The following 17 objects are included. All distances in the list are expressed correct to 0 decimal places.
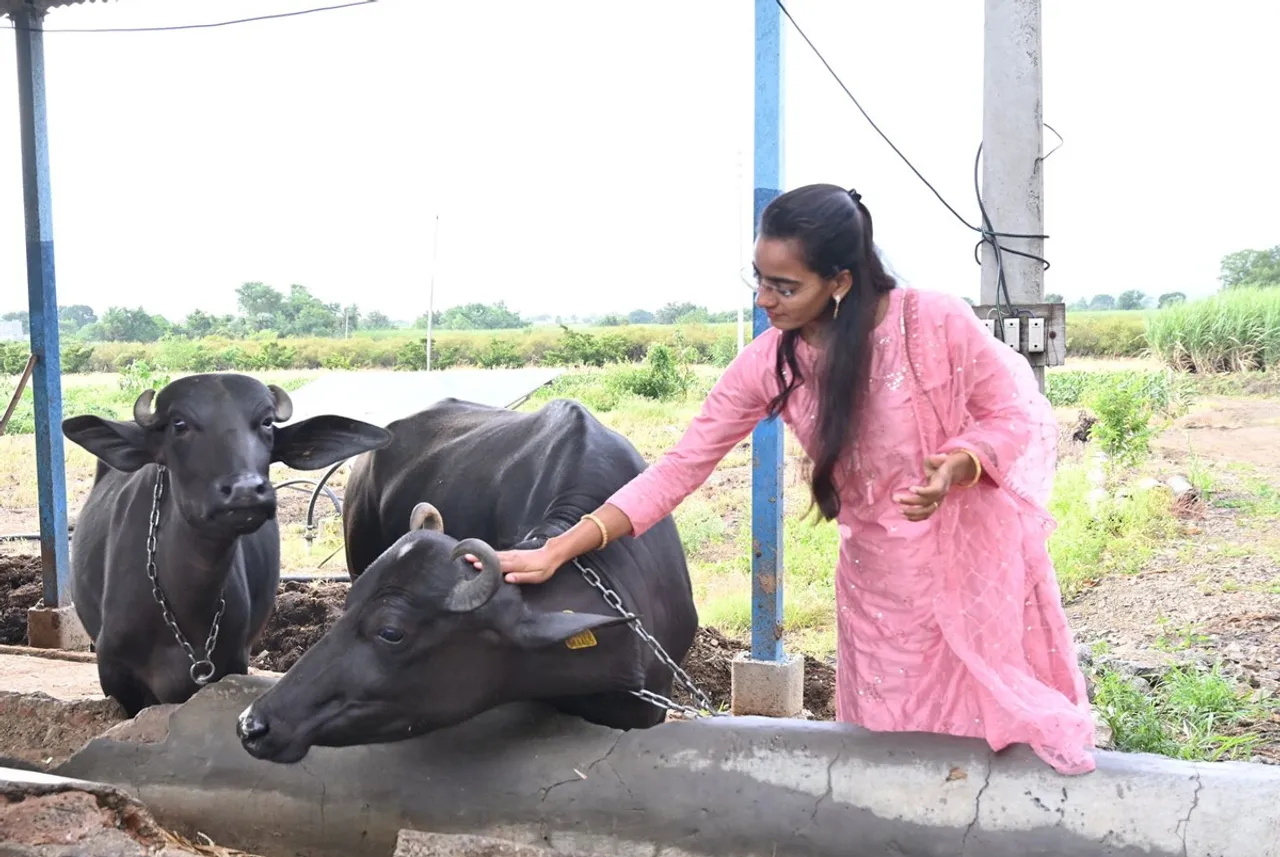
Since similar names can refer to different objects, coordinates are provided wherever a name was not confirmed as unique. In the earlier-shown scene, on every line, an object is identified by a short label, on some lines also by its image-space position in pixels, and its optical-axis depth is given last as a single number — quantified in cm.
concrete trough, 273
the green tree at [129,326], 4028
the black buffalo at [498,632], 289
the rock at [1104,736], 424
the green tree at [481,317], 4334
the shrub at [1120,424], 912
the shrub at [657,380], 1672
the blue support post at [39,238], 644
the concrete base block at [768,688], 503
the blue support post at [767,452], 470
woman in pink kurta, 288
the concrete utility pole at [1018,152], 416
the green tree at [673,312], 4278
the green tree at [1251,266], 2841
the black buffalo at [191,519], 358
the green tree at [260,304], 4275
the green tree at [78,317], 4556
